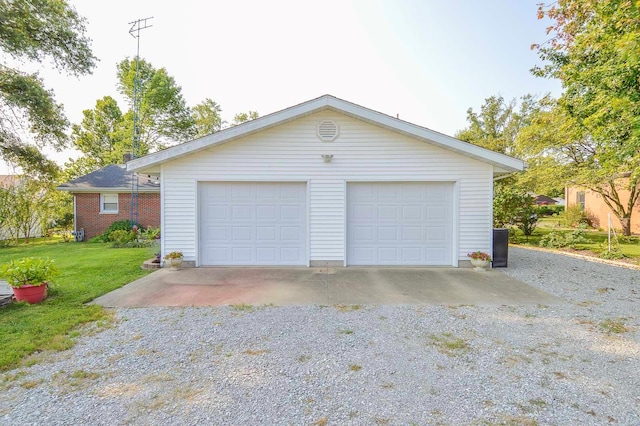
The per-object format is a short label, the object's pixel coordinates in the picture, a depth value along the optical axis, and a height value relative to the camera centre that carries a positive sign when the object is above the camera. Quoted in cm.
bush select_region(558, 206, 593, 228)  1759 -31
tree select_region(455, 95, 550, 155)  2438 +761
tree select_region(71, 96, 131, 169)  2798 +786
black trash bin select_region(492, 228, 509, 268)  766 -92
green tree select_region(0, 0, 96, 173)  1196 +644
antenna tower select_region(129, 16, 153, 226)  1243 +287
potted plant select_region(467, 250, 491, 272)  732 -118
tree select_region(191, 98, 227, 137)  3197 +1036
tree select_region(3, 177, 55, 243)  1367 +35
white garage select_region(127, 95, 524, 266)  748 +38
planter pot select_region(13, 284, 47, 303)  484 -131
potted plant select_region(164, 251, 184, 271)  733 -114
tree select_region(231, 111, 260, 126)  3438 +1093
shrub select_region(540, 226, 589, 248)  1133 -105
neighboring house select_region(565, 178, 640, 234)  1620 +35
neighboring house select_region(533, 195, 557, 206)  3557 +141
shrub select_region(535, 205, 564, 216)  2615 +20
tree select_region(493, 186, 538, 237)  1206 +20
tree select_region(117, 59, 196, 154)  2550 +921
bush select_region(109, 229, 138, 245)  1250 -103
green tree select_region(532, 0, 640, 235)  636 +335
